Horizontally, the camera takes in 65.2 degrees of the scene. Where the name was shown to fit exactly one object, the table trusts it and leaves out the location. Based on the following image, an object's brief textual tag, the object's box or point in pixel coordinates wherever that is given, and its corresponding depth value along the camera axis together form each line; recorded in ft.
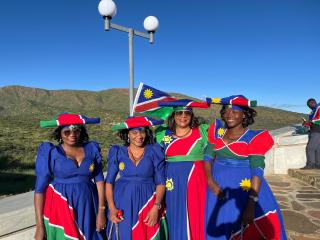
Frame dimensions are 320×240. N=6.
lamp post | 14.22
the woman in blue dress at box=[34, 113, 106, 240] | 6.58
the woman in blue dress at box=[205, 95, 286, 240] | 6.77
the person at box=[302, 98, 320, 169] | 17.56
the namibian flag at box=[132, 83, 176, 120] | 10.29
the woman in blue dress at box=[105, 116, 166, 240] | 7.15
